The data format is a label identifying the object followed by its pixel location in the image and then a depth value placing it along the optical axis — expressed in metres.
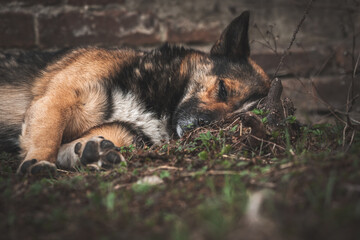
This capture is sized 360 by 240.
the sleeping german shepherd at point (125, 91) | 2.81
